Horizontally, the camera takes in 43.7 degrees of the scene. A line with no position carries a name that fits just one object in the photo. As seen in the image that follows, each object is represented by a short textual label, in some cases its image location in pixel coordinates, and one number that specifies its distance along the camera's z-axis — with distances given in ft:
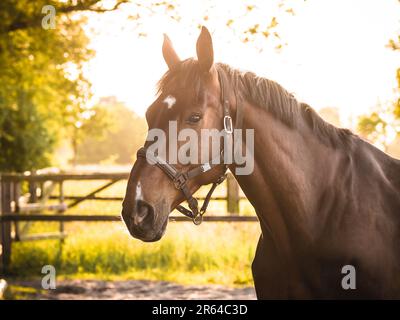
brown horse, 9.12
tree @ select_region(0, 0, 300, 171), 24.19
